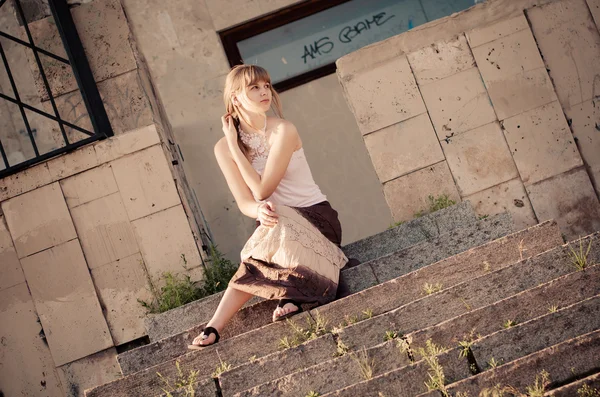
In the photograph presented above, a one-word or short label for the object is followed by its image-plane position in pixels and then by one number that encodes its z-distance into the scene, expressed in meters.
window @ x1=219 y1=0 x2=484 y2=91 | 9.16
